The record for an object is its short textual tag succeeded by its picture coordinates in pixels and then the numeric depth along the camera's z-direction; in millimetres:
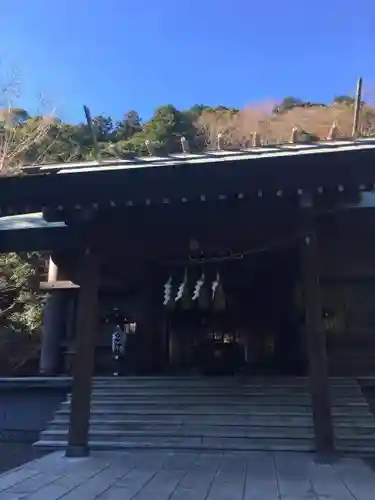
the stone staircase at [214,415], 6715
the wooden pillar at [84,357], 6102
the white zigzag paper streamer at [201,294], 8172
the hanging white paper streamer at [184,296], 8125
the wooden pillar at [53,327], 12617
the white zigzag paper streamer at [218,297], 8047
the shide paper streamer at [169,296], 8602
